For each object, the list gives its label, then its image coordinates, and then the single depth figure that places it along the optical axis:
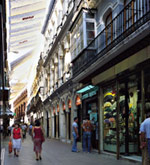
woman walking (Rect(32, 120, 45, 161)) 11.73
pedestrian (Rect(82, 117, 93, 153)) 14.24
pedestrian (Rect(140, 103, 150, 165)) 7.78
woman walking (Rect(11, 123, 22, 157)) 13.27
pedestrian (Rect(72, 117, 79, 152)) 14.52
